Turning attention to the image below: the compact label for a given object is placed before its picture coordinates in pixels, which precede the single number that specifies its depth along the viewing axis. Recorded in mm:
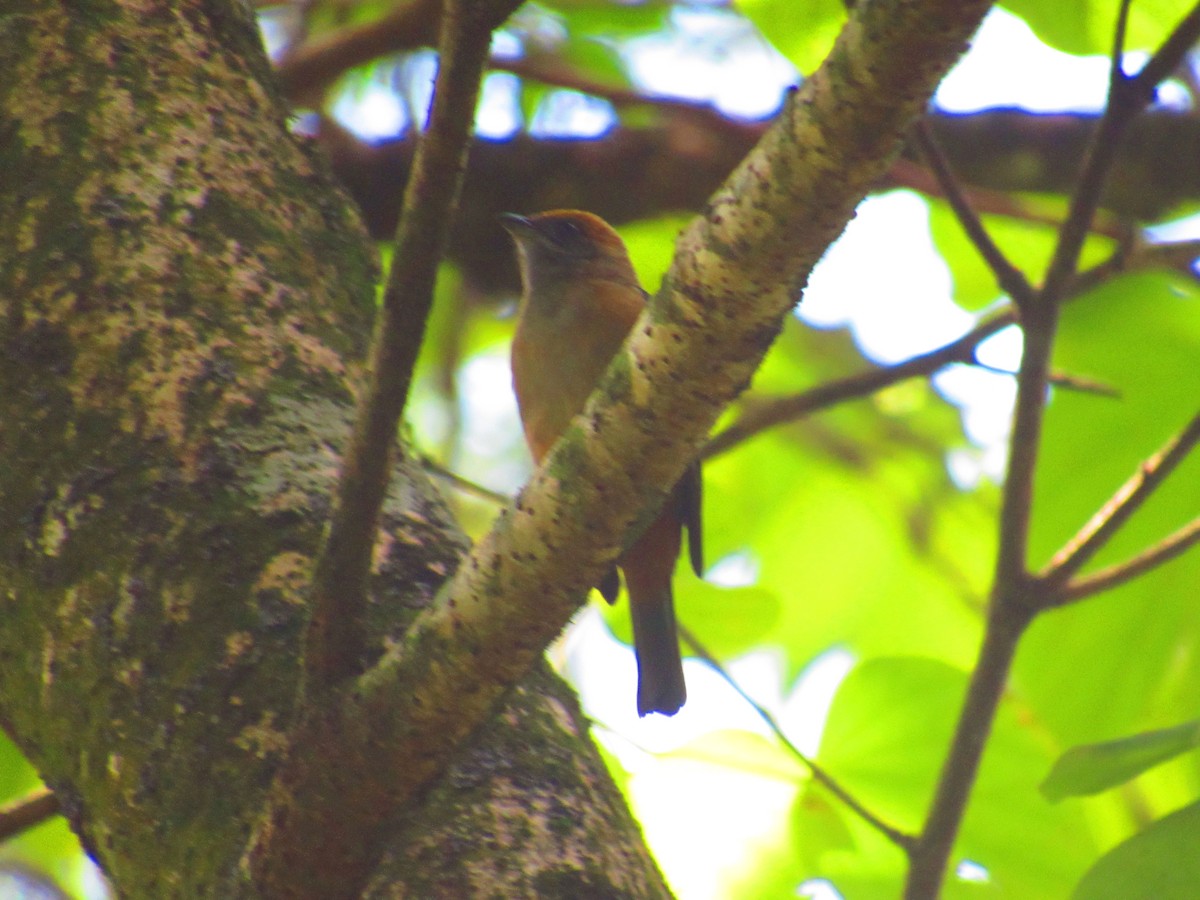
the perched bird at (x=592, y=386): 7215
